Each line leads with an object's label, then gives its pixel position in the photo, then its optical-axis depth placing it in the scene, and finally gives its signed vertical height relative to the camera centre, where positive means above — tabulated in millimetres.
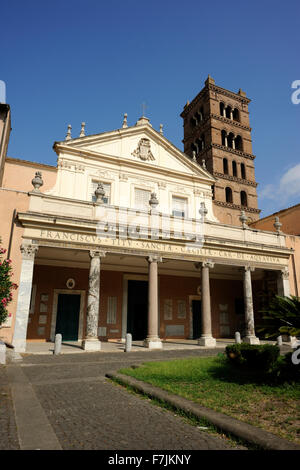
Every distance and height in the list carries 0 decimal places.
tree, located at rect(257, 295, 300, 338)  6137 -4
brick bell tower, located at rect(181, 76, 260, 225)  31516 +19509
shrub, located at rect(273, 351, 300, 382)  6017 -1041
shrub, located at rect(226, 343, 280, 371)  6594 -838
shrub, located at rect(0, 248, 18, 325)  8938 +755
